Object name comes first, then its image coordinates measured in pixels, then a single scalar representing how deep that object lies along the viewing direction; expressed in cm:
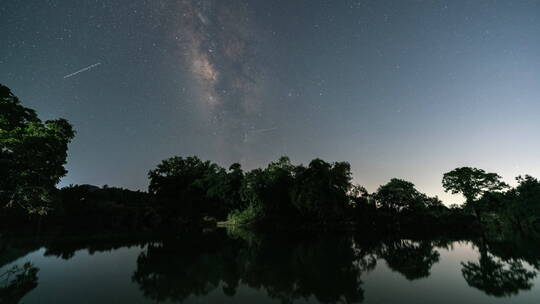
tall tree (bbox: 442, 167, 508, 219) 4922
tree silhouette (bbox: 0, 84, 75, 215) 1528
